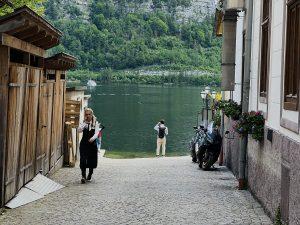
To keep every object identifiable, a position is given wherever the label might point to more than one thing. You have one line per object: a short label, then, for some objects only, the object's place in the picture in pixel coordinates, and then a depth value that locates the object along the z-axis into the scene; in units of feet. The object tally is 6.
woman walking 41.19
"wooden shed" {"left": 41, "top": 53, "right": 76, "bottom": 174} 43.29
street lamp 79.00
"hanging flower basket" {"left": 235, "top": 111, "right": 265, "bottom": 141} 33.32
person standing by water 87.86
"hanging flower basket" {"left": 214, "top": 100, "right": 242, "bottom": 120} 44.52
